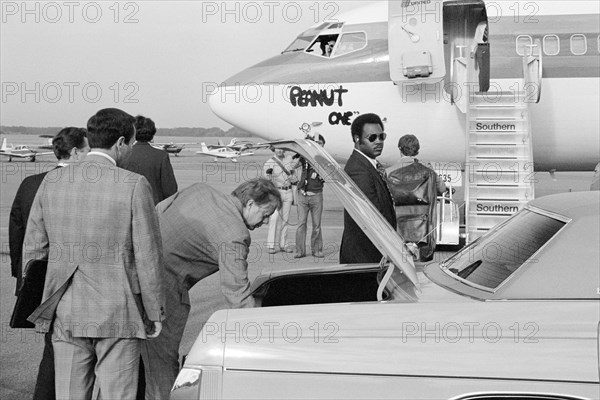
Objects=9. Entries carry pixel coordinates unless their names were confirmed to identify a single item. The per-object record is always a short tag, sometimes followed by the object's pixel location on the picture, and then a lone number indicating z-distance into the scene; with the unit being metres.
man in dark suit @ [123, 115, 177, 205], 7.29
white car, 2.70
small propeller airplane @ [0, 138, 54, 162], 53.00
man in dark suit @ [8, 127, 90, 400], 5.07
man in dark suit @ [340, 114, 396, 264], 5.26
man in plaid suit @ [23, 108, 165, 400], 3.57
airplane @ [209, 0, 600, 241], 12.12
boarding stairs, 11.27
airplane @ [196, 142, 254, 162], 56.56
